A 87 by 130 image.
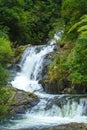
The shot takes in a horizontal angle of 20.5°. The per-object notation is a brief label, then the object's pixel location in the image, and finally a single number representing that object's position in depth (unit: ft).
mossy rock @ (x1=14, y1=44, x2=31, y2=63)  50.17
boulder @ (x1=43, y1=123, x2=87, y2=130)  25.35
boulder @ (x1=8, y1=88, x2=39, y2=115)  33.58
